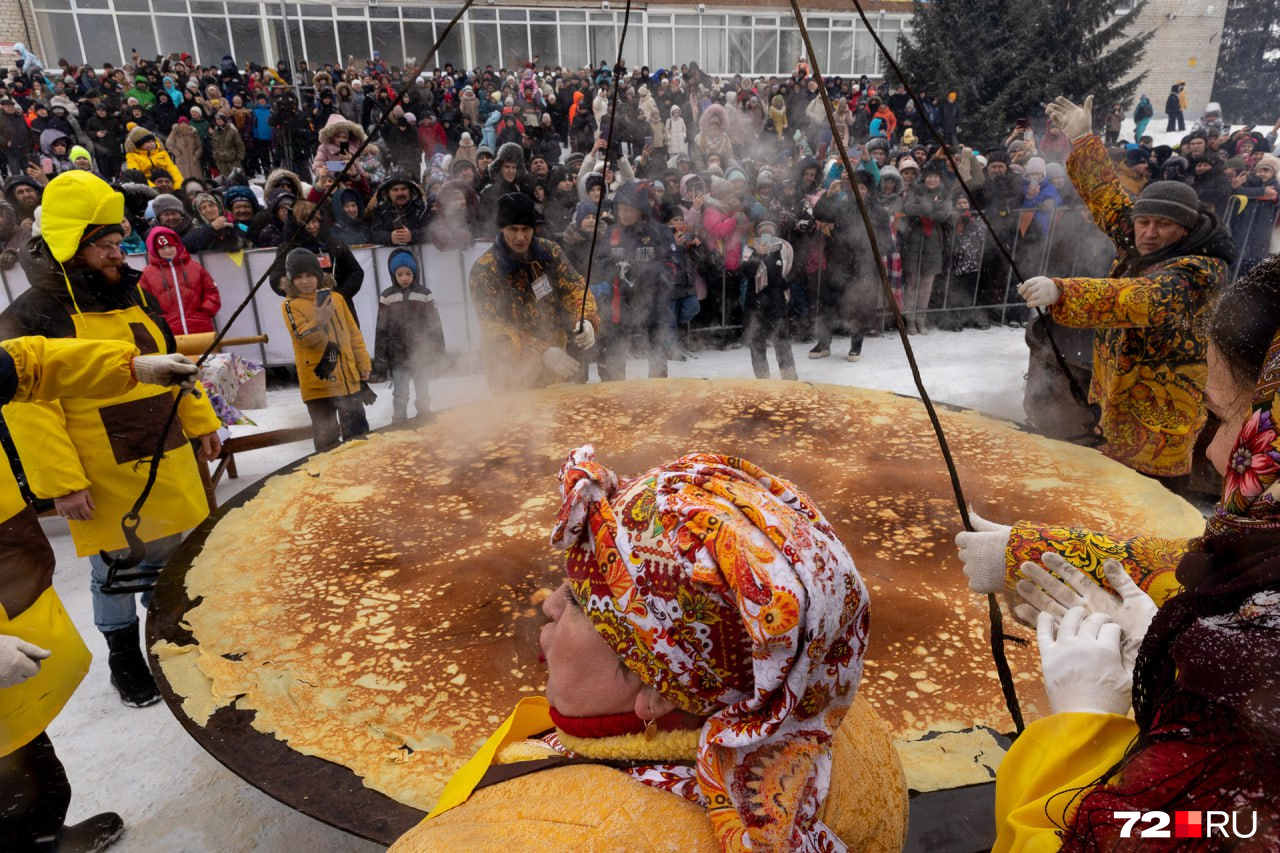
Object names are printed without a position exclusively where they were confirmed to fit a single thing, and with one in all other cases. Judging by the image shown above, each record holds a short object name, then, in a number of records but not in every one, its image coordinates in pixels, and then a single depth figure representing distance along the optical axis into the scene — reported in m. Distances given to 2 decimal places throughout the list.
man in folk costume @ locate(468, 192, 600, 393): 4.50
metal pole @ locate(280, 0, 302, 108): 19.01
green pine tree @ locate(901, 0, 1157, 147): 15.85
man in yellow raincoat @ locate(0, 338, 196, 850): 2.07
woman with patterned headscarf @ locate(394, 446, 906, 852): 0.88
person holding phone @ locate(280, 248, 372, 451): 4.81
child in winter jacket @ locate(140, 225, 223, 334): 5.41
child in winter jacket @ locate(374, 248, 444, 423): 5.58
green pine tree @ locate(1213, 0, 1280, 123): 26.42
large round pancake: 1.91
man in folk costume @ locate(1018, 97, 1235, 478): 2.97
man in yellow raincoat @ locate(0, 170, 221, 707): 2.72
